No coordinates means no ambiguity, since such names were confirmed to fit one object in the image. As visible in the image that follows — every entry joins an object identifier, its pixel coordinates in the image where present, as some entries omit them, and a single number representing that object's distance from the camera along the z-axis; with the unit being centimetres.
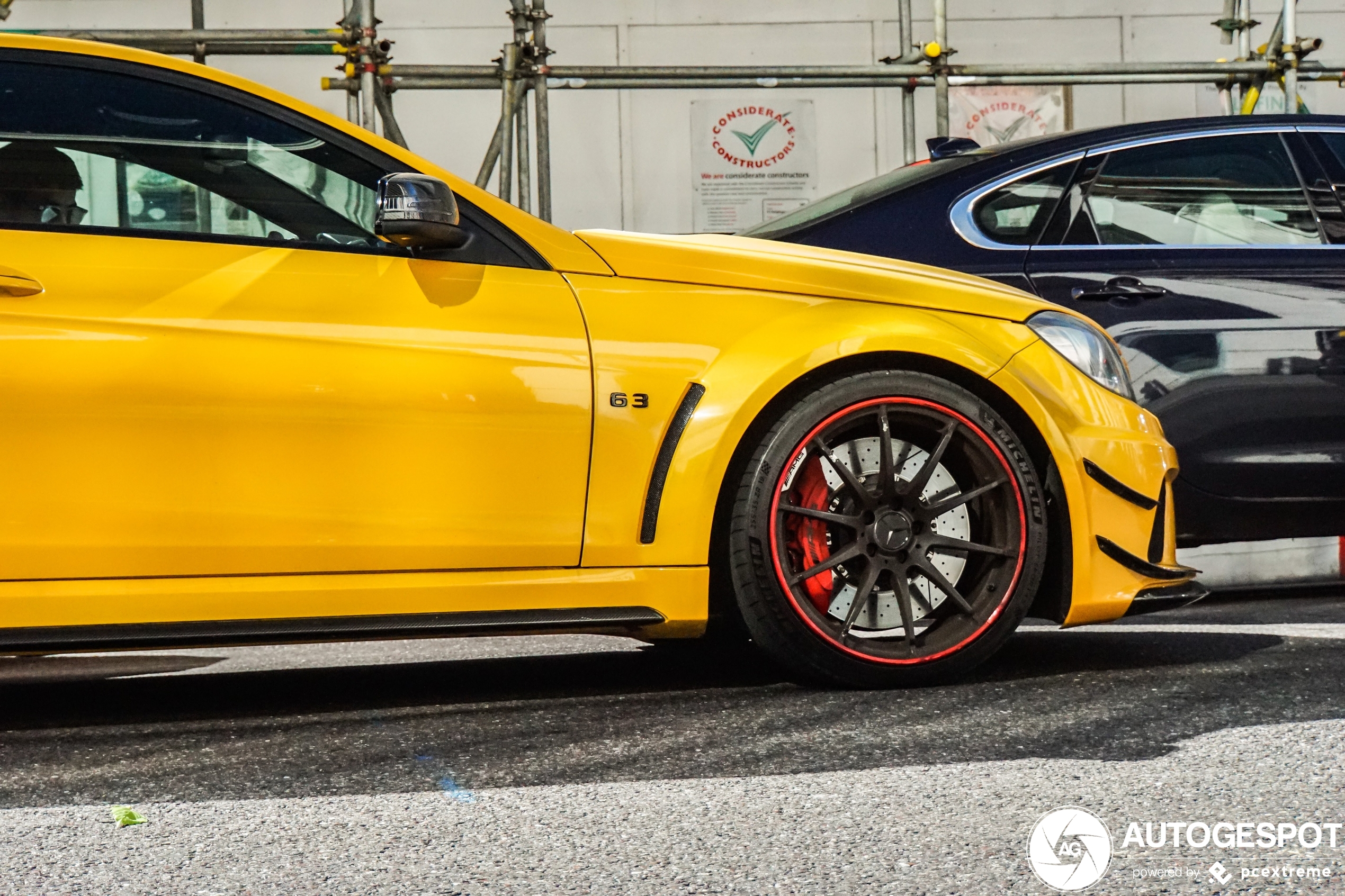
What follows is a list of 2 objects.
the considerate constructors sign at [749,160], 991
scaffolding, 802
